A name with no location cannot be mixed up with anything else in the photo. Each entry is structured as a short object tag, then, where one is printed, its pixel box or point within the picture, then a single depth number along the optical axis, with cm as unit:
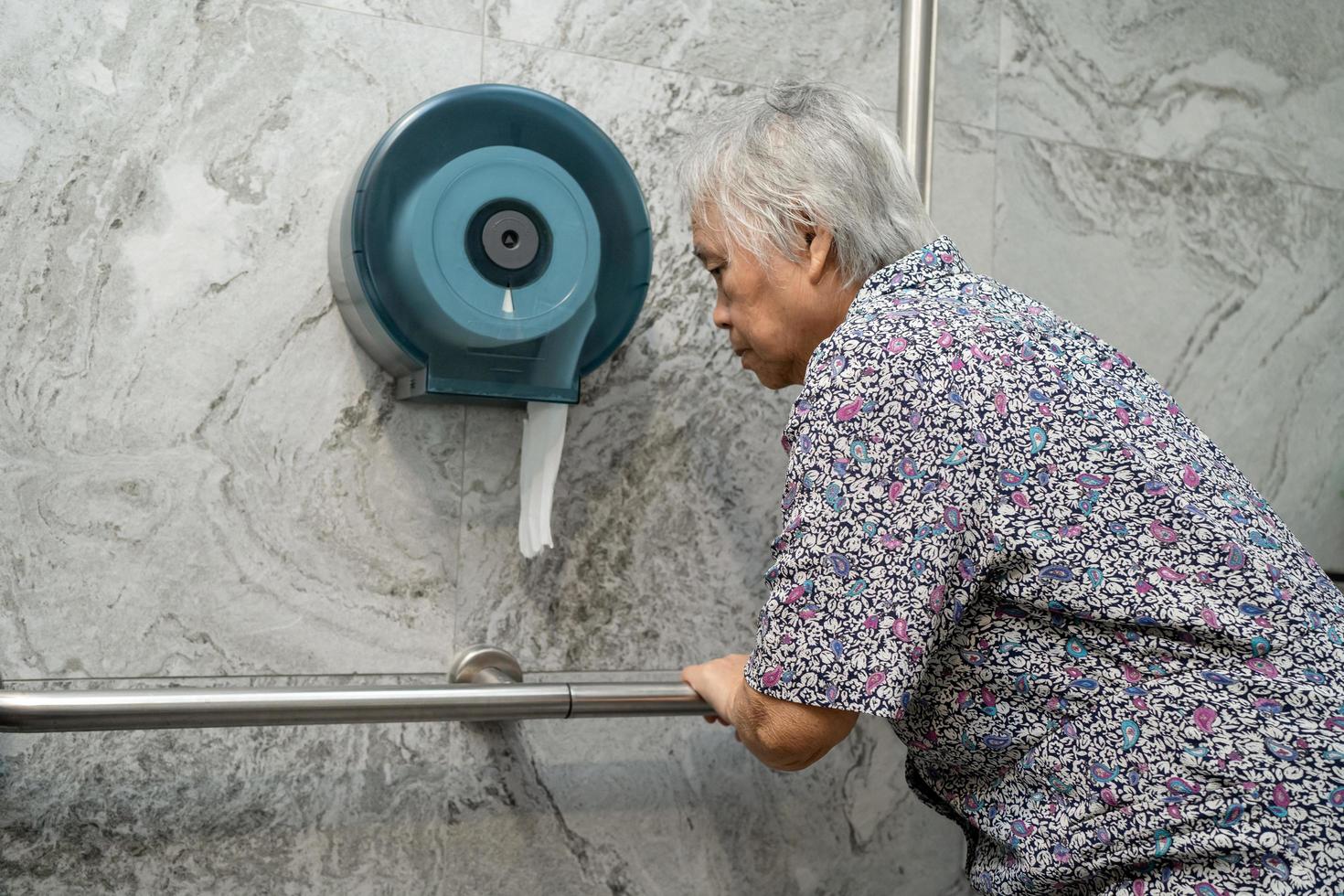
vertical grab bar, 134
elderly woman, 79
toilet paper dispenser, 109
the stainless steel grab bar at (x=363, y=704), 94
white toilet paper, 121
